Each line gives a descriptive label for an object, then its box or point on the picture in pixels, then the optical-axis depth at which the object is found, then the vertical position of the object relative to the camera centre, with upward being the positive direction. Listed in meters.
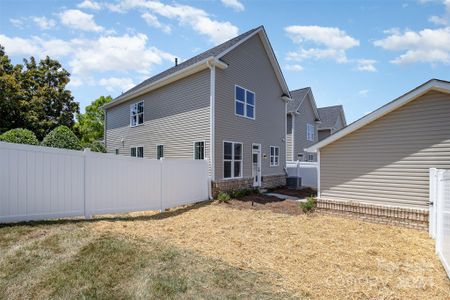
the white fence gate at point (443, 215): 4.31 -1.18
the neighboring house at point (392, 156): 6.75 -0.13
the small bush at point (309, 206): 8.65 -1.90
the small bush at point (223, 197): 10.68 -1.95
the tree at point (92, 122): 35.69 +4.44
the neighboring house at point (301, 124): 21.11 +2.53
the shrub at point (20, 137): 12.00 +0.78
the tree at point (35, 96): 21.59 +5.37
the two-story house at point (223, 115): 11.69 +2.05
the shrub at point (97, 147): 15.96 +0.35
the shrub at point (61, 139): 12.88 +0.70
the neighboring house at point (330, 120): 27.47 +3.70
